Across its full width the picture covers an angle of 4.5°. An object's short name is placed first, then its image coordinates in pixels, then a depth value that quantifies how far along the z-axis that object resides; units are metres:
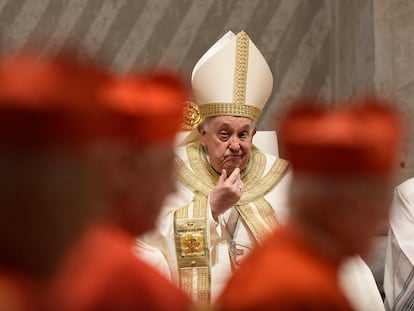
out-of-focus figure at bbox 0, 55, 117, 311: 7.34
